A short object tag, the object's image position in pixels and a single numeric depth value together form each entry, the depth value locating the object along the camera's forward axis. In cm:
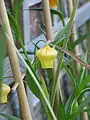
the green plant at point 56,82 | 92
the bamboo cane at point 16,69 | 77
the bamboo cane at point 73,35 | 117
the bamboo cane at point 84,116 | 123
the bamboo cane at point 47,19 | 95
